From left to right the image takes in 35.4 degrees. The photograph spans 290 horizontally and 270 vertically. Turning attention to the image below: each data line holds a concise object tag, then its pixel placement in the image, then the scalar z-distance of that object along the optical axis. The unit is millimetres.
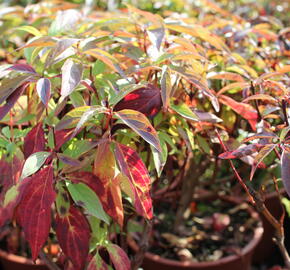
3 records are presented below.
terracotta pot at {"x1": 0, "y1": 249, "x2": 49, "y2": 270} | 1466
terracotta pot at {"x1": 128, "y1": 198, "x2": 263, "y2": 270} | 1423
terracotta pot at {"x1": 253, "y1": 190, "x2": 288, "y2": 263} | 1923
